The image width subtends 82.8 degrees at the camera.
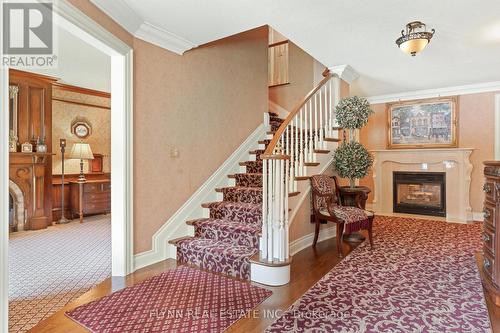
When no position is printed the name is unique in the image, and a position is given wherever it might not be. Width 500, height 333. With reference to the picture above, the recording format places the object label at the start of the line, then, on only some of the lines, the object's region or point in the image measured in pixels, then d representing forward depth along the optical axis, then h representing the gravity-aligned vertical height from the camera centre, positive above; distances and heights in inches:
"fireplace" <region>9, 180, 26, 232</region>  181.5 -27.8
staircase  104.7 -20.6
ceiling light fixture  118.2 +52.7
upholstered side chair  133.6 -24.1
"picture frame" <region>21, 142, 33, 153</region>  184.9 +11.6
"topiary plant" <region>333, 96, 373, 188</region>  157.2 +8.8
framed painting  225.5 +33.3
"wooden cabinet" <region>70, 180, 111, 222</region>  218.2 -25.6
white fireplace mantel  215.5 -4.9
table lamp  216.7 +9.0
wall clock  230.8 +29.2
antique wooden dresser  90.3 -22.8
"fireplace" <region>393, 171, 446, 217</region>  228.2 -24.7
